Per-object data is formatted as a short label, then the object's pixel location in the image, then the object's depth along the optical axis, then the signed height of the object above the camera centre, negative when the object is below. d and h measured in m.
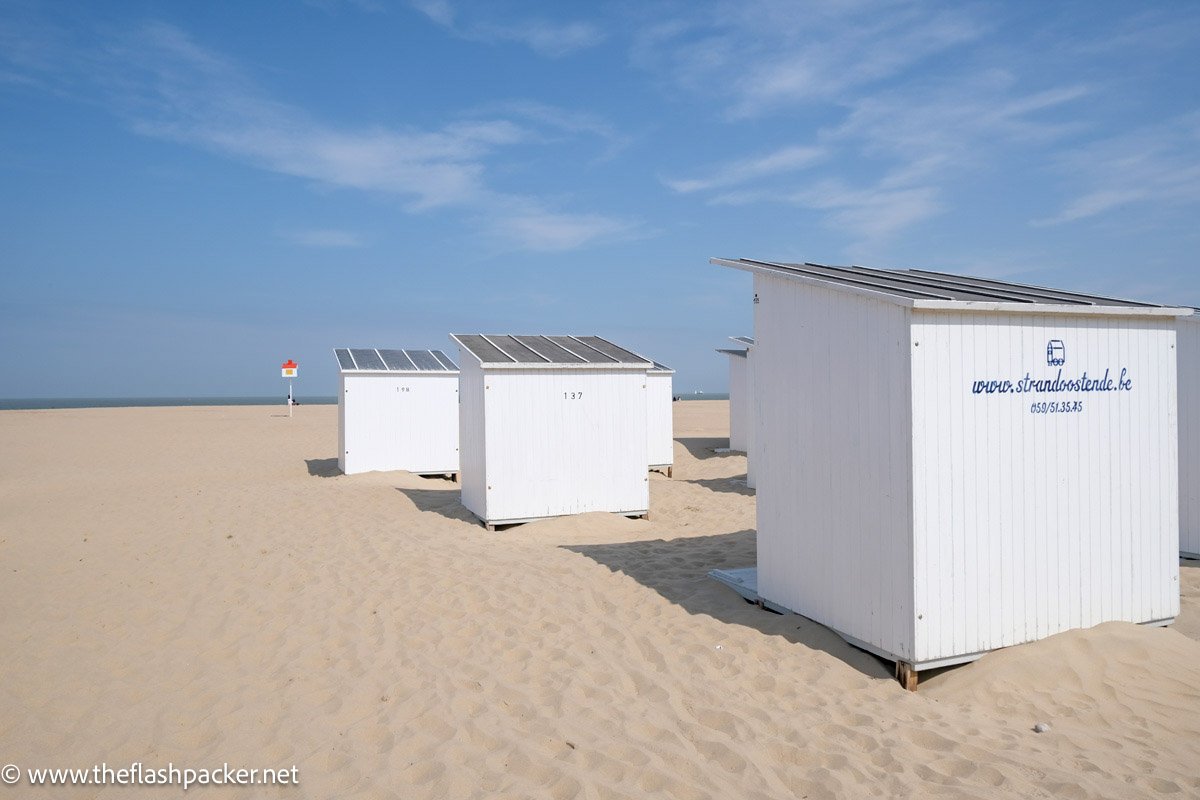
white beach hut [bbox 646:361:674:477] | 18.75 -0.74
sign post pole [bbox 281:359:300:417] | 29.76 +1.31
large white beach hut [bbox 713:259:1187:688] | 5.21 -0.49
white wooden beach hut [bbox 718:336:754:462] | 19.67 +0.10
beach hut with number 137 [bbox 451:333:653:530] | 10.88 -0.47
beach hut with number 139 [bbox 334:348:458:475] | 16.45 -0.31
